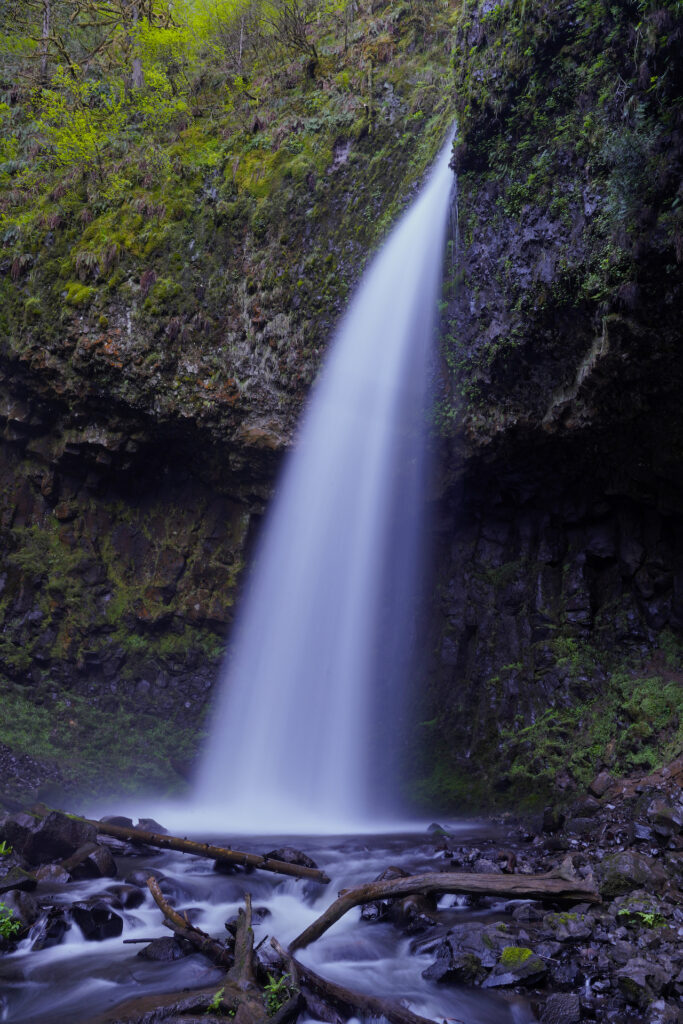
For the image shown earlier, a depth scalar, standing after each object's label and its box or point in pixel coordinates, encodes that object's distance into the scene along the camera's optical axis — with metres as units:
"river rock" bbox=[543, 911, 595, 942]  4.61
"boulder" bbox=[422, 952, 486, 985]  4.30
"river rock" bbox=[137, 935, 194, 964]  4.70
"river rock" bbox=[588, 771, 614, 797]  7.96
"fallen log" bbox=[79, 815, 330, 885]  6.20
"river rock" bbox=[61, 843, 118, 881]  6.27
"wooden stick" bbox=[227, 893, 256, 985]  3.96
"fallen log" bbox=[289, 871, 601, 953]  4.98
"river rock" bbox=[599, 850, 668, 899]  5.22
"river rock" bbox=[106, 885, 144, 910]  5.71
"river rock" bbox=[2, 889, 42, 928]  5.07
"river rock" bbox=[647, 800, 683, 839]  6.16
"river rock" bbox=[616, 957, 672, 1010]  3.82
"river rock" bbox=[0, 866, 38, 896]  5.52
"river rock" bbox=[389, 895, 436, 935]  5.22
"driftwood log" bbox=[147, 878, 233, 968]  4.44
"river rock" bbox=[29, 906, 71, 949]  4.91
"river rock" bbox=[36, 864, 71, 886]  6.07
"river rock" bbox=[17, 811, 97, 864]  6.57
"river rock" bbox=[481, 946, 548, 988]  4.16
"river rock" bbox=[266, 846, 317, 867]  6.65
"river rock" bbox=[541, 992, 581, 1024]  3.72
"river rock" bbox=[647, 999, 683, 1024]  3.63
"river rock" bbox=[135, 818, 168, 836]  8.23
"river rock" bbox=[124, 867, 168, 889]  6.14
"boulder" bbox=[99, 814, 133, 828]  8.09
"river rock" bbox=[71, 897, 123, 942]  5.13
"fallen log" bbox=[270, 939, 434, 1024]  3.82
